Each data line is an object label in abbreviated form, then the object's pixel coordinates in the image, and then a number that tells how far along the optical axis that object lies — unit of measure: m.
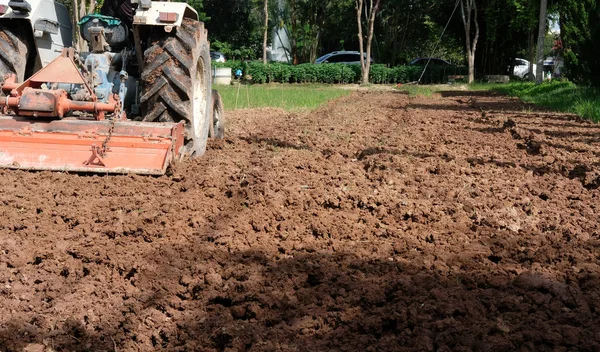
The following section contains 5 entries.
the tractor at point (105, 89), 5.89
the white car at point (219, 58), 36.92
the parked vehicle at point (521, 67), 43.72
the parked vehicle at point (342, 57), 40.28
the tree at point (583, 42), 18.05
